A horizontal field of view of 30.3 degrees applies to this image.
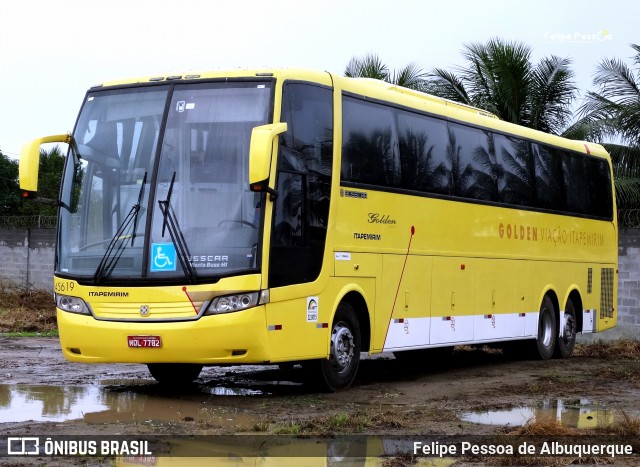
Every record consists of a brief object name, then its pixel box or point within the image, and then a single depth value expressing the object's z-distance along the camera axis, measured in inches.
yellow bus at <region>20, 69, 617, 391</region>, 479.8
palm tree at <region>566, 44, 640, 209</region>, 1170.0
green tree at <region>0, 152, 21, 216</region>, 2086.6
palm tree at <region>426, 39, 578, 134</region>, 1311.5
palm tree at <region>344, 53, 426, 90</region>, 1429.6
